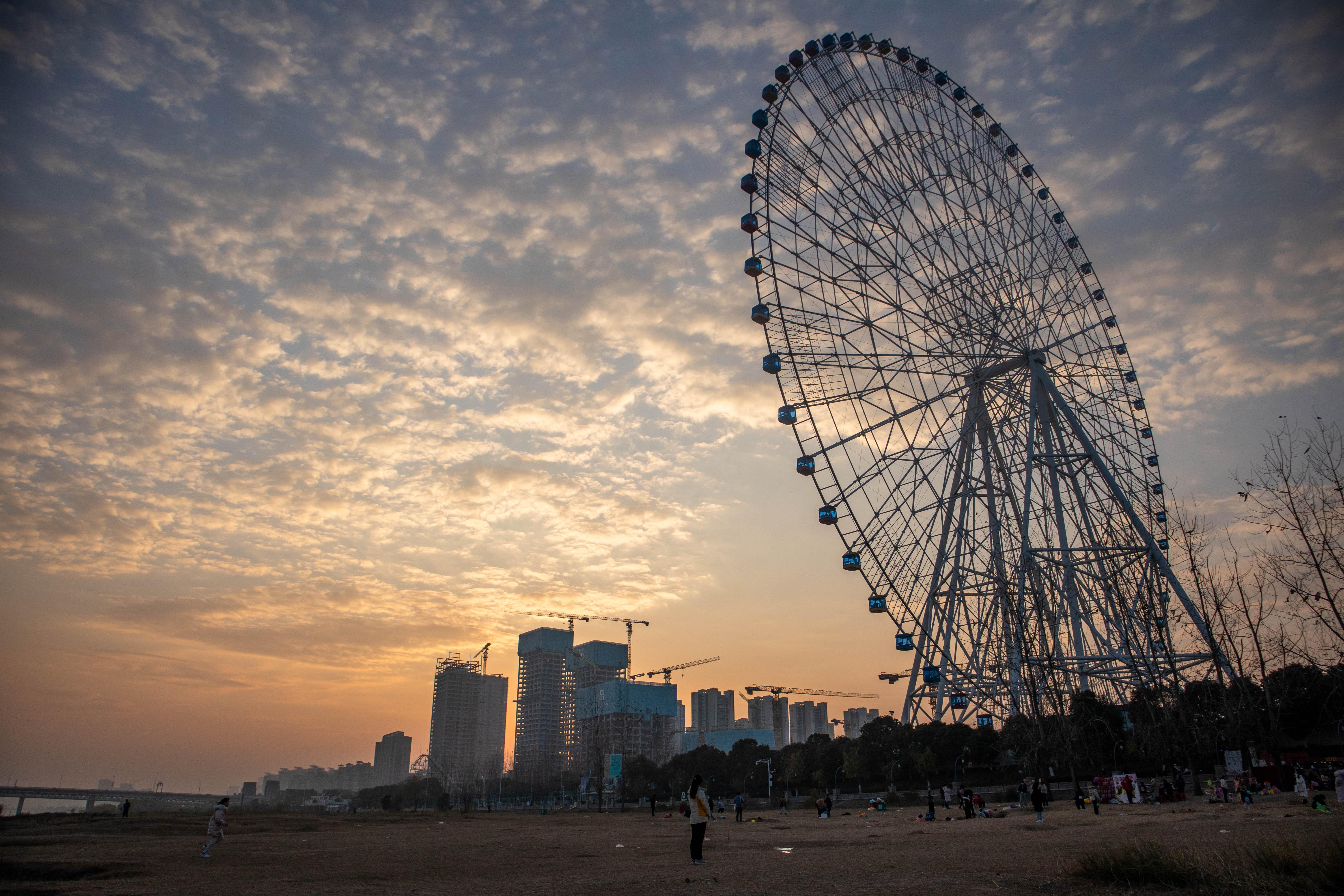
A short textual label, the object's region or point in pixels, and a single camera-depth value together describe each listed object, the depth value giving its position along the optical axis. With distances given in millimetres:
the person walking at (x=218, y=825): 23062
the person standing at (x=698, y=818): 16031
